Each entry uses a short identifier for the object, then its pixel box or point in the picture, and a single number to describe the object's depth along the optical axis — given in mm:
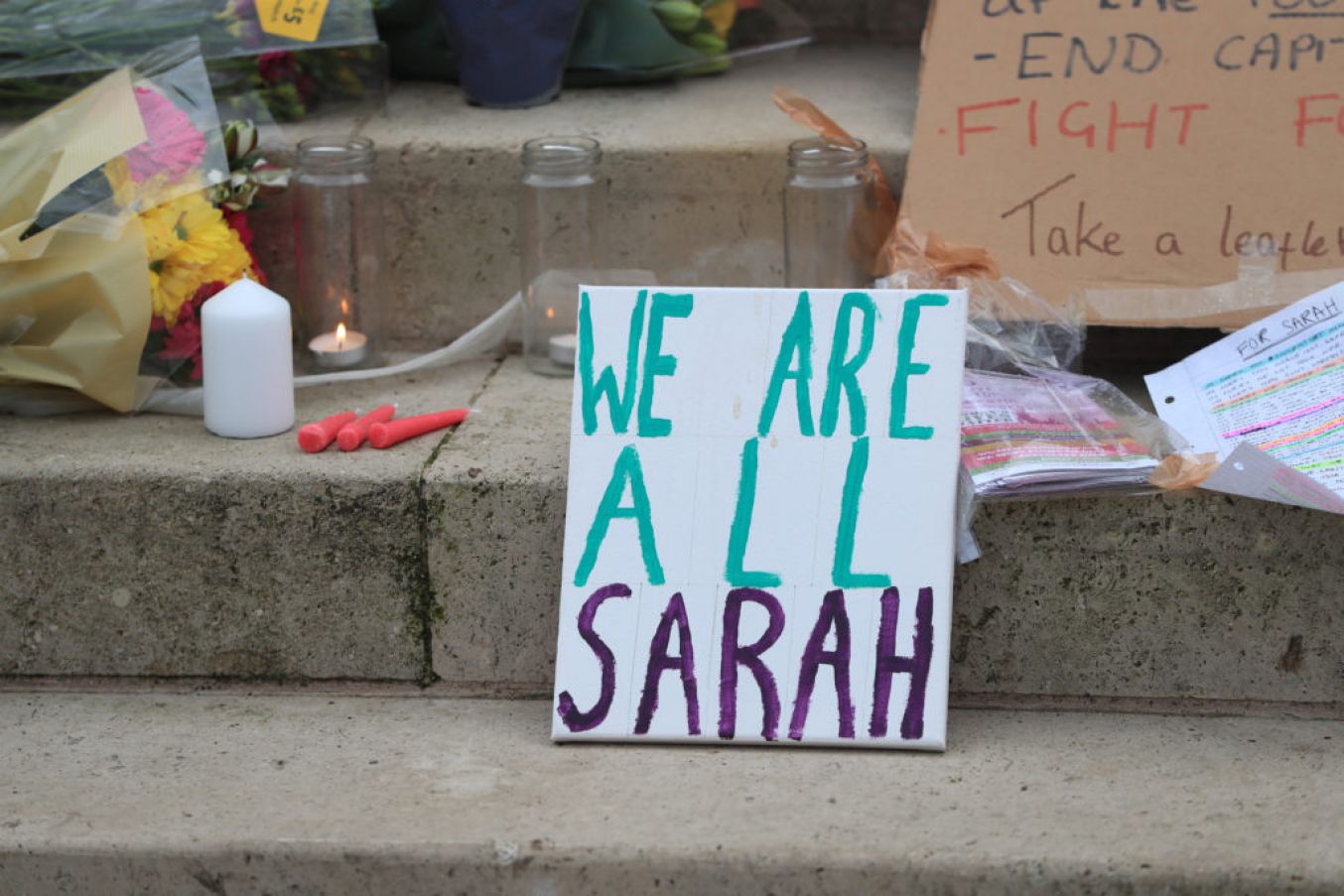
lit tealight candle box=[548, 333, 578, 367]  3928
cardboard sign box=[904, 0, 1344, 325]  3869
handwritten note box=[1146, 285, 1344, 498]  3708
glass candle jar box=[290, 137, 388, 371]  3949
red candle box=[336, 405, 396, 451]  3749
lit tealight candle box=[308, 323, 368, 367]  3943
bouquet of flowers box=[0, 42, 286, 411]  3792
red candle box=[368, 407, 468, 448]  3760
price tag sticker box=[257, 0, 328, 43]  3998
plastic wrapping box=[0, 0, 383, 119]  3961
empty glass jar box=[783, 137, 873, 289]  3918
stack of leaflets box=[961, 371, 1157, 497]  3664
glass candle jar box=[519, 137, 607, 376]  3936
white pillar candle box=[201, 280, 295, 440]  3764
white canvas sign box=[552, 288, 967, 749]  3646
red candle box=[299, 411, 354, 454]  3747
